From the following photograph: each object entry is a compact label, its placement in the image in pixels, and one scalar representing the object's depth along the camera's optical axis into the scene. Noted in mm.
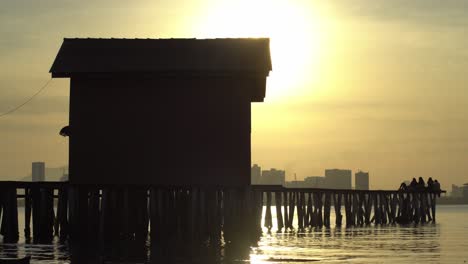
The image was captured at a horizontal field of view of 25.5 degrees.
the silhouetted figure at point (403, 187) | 77562
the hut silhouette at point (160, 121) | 44500
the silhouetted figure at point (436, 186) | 79250
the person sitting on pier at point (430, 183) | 79475
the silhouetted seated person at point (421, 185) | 77938
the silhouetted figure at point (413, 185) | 77694
